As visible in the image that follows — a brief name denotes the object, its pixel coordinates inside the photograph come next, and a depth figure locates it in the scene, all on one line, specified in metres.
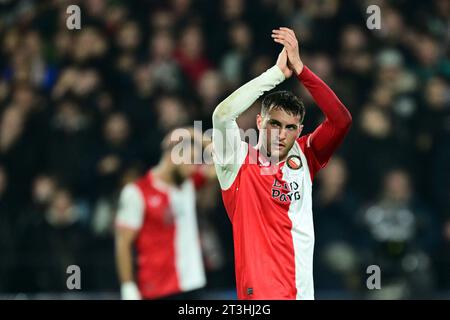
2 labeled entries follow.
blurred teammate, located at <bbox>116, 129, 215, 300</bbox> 16.75
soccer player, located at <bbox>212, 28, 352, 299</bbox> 10.87
